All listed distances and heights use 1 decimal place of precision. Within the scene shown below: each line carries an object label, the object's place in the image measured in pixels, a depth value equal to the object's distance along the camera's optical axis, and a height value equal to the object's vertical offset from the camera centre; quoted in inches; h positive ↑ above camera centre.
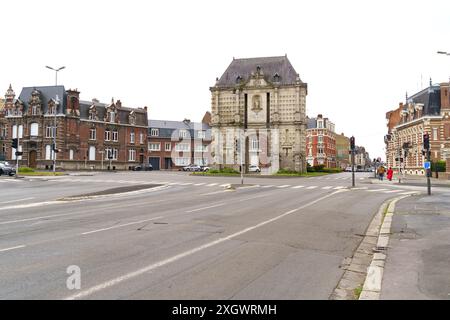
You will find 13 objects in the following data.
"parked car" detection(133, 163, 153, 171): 3260.8 +2.6
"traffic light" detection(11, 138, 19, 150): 1585.3 +98.0
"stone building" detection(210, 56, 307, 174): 2459.4 +326.9
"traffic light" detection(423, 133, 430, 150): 930.7 +57.1
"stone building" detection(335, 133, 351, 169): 5388.8 +236.9
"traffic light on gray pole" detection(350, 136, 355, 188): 1356.3 +86.6
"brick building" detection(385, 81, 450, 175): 2554.1 +306.4
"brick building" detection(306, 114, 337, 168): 4702.3 +321.7
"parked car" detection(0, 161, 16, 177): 1814.1 -12.1
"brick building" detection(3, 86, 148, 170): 2778.1 +287.0
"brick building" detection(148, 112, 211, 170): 3695.9 +223.9
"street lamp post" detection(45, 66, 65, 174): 1800.0 +445.8
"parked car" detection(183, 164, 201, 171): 3231.3 -5.8
